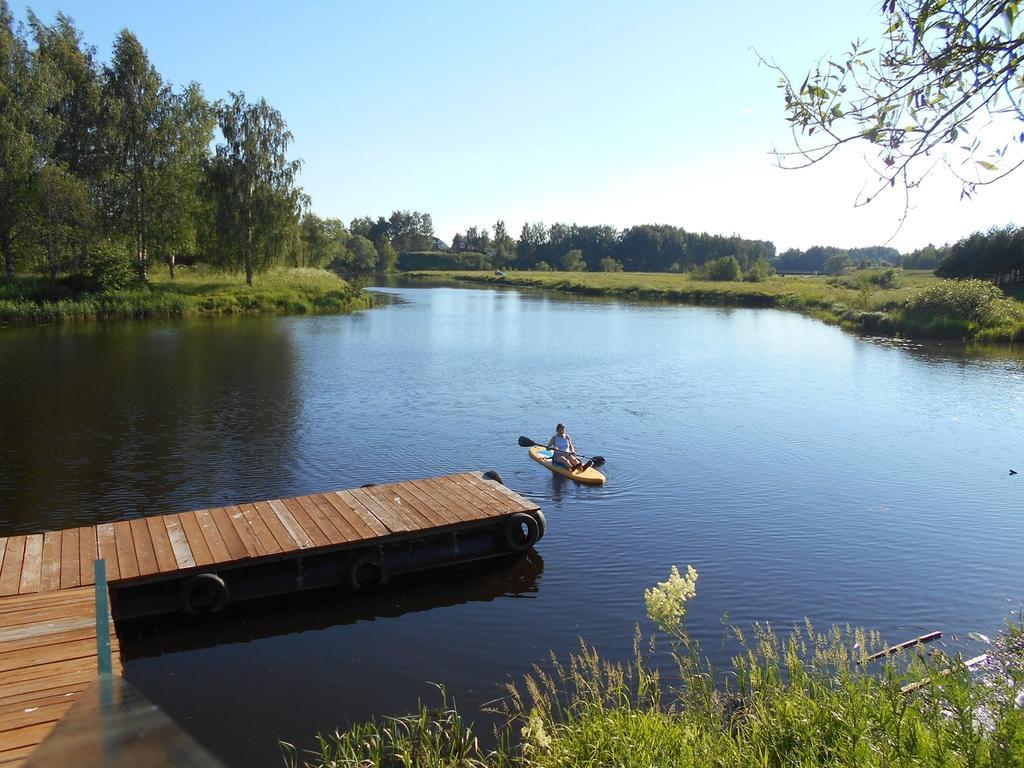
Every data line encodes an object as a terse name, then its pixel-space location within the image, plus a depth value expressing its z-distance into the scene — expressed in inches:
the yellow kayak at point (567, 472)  687.7
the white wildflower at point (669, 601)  236.5
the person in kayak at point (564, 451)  709.3
